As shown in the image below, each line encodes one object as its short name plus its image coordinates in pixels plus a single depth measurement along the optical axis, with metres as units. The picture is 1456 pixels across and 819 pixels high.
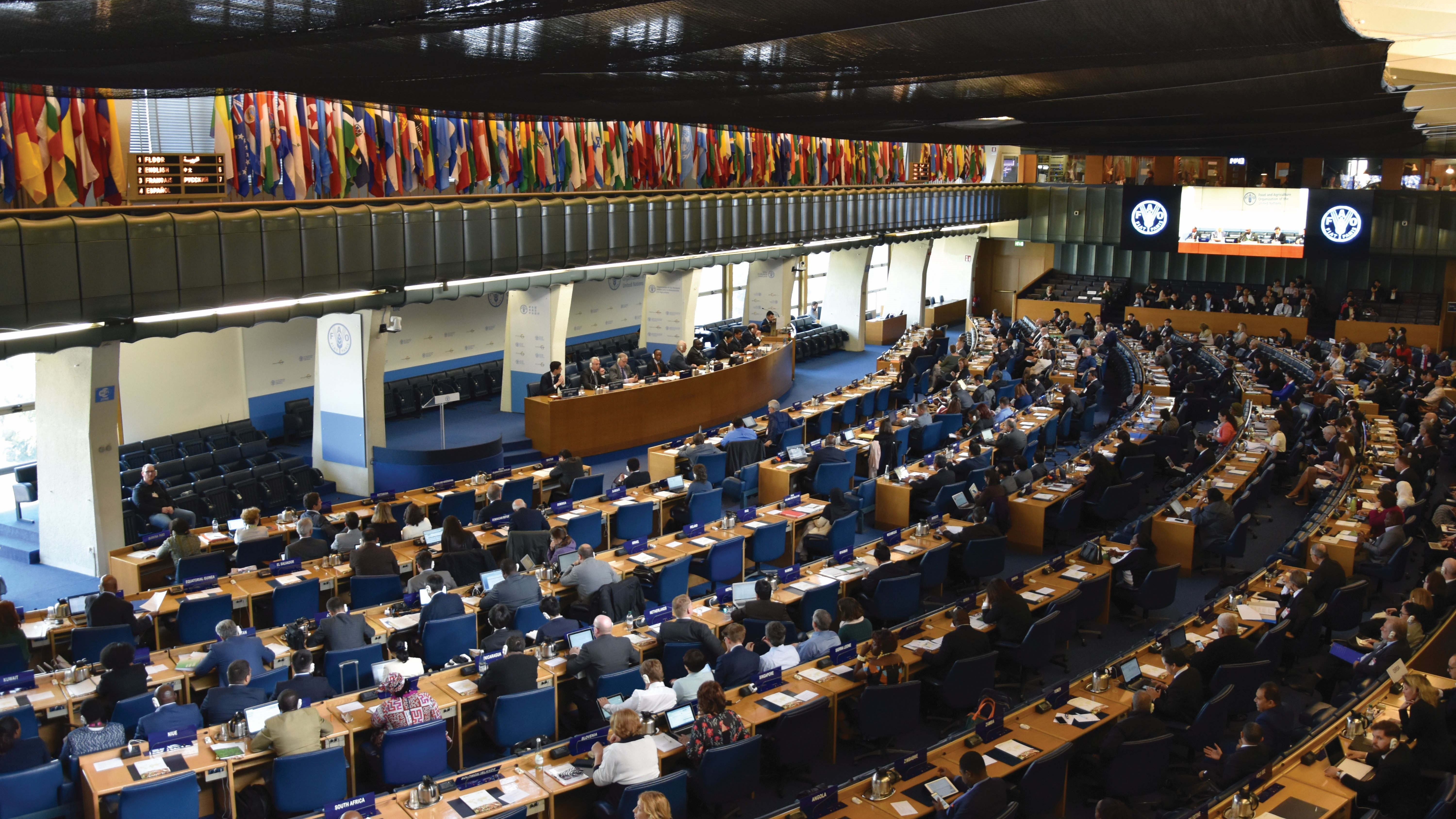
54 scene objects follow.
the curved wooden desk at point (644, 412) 18.83
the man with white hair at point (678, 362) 22.11
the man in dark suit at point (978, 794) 6.46
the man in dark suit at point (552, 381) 19.47
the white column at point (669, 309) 24.97
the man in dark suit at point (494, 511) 13.20
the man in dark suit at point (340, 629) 9.08
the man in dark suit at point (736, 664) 8.66
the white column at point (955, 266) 39.47
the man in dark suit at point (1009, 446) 16.06
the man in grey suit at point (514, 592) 10.05
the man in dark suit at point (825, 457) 15.24
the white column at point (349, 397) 16.62
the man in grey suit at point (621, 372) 20.53
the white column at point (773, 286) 29.05
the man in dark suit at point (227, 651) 8.55
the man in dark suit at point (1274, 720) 7.72
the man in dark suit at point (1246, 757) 7.27
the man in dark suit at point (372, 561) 10.86
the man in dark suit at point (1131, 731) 7.55
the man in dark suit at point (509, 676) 8.38
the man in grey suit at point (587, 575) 10.61
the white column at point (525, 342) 21.33
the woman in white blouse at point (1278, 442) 16.25
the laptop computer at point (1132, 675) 8.53
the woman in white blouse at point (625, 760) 7.05
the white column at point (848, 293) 31.73
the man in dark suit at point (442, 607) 9.71
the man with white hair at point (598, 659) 8.73
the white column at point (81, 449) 12.95
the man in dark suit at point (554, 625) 9.29
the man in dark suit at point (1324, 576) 10.35
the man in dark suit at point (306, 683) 8.12
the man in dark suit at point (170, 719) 7.60
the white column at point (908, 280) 36.19
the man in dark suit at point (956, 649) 9.09
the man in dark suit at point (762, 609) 9.81
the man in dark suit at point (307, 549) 11.34
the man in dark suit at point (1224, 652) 8.80
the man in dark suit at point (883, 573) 10.97
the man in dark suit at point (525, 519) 12.28
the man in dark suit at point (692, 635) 9.10
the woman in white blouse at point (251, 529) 11.90
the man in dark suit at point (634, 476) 14.36
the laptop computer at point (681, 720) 7.64
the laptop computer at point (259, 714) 7.50
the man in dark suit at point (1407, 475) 13.66
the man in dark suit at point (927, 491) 14.56
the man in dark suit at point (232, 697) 7.86
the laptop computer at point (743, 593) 10.05
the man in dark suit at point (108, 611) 9.48
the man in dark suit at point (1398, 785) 6.91
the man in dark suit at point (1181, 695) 8.28
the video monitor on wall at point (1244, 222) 32.03
